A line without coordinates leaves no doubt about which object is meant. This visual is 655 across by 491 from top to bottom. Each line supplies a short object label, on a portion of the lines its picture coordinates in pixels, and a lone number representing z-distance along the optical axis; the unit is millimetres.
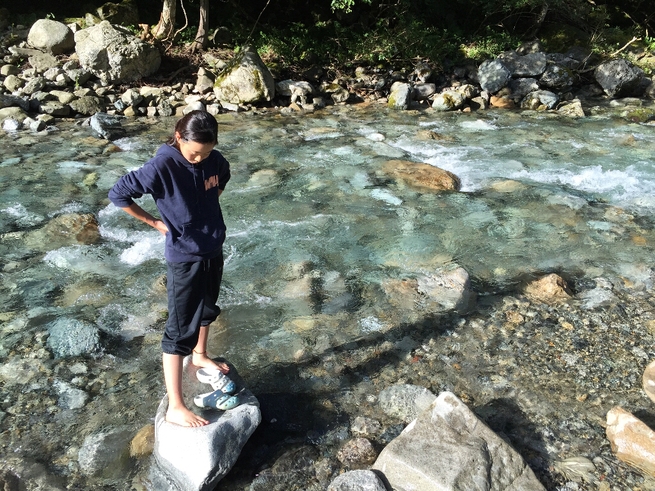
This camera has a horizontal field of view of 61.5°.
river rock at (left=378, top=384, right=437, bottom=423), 3117
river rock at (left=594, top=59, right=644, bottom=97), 10984
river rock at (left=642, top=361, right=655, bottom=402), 3205
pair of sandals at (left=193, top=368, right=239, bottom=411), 2803
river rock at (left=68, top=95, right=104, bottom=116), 9461
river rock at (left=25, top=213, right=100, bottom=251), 5074
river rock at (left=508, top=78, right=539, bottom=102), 10703
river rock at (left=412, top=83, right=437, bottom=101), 10883
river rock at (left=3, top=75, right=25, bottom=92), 9828
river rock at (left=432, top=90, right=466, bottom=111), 10297
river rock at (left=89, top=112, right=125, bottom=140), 8383
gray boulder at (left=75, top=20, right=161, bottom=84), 10312
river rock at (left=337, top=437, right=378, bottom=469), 2809
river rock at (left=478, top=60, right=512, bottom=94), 10750
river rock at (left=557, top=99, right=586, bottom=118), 9750
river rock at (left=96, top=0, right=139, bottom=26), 12335
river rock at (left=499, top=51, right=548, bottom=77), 11034
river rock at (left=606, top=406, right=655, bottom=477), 2705
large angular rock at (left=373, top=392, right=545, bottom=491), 2510
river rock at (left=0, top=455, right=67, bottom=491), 2656
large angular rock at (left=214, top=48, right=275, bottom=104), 10172
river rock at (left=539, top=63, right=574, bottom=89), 10945
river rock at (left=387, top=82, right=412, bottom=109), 10430
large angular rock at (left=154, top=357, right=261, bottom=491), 2543
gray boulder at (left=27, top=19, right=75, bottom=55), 11133
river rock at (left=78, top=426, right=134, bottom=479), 2752
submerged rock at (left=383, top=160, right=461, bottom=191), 6444
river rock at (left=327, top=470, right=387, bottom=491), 2537
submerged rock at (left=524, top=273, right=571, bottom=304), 4184
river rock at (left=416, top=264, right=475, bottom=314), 4102
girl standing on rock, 2457
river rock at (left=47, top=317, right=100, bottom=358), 3609
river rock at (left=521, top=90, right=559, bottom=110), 10242
